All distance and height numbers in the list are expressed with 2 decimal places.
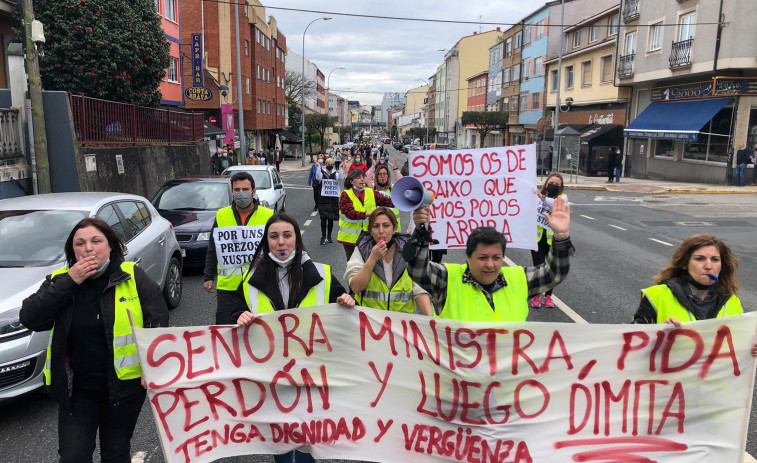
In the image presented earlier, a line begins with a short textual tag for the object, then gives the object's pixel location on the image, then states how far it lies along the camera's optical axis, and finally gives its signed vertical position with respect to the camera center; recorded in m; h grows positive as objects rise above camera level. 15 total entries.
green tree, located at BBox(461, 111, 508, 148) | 57.06 +2.41
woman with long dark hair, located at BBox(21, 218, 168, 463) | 3.00 -1.07
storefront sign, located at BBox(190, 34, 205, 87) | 30.39 +4.04
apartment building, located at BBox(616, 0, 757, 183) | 24.84 +3.00
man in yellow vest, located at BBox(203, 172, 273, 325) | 4.98 -0.90
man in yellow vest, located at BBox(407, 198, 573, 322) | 3.38 -0.81
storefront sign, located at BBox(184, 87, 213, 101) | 29.16 +2.23
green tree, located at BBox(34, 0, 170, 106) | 14.23 +2.31
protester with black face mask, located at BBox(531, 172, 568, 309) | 7.05 -1.14
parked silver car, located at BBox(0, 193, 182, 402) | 4.31 -1.13
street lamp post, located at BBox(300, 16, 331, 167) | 46.31 +0.66
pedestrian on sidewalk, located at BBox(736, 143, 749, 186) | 24.44 -0.63
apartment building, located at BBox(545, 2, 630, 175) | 35.12 +3.69
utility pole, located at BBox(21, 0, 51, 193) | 9.77 +0.52
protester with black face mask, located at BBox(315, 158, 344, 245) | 12.32 -1.43
